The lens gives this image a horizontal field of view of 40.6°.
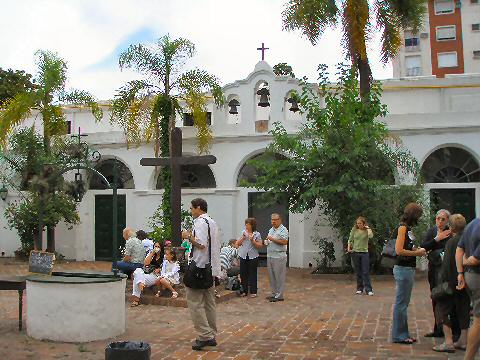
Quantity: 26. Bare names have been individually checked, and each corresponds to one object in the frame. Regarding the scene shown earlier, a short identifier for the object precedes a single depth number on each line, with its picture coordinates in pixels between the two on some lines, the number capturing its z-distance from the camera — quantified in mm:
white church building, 18828
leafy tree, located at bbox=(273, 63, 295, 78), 37156
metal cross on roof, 20128
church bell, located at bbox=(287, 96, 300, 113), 18828
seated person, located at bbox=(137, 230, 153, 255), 13838
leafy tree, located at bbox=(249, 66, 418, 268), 16016
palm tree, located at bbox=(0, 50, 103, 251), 20188
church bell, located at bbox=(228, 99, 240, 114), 20266
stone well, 8336
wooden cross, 13586
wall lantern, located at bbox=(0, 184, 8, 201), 22906
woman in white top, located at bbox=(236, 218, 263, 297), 13109
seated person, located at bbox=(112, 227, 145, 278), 13297
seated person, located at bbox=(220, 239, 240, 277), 13207
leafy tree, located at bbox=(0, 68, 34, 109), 28922
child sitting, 11977
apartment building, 50938
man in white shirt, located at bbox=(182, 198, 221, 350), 7984
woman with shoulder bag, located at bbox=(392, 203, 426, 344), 7934
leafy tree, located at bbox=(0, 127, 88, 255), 20547
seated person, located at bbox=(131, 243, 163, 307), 11836
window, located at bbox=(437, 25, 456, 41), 51625
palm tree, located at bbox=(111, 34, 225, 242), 19172
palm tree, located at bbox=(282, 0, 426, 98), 17547
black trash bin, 6230
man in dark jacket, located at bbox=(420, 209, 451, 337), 8133
